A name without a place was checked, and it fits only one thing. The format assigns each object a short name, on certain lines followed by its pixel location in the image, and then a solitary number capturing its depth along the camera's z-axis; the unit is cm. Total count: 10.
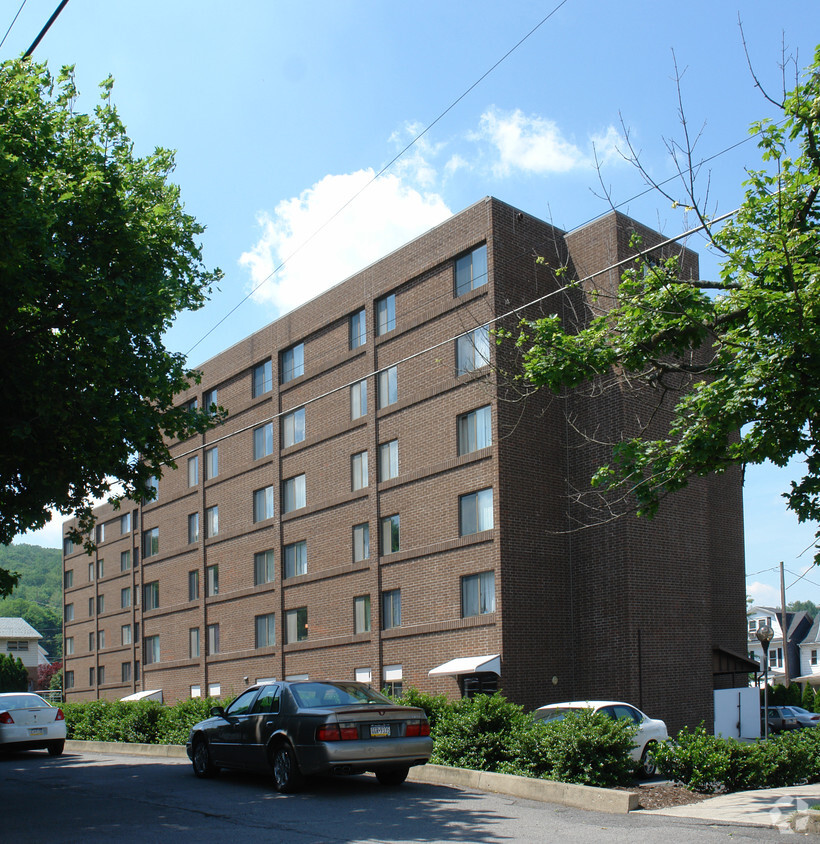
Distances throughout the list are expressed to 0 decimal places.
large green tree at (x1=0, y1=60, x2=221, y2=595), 1438
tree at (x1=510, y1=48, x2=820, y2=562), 1170
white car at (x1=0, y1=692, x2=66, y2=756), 2028
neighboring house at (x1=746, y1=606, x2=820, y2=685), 7781
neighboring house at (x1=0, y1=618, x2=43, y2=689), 8600
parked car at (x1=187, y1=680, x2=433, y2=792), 1174
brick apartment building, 2784
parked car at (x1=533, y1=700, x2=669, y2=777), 1770
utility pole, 4520
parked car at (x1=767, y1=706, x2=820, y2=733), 3466
